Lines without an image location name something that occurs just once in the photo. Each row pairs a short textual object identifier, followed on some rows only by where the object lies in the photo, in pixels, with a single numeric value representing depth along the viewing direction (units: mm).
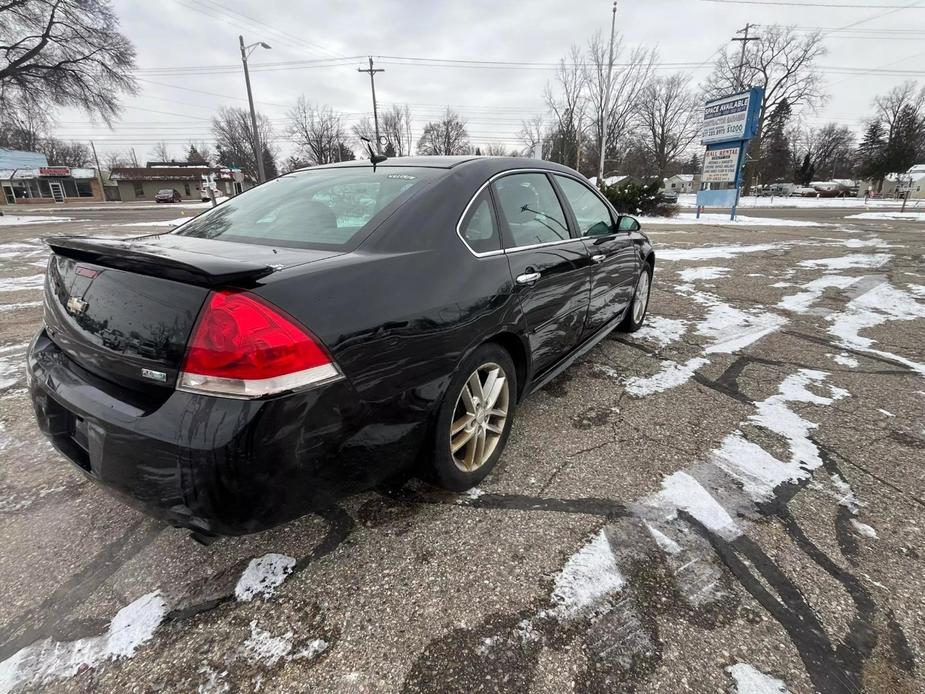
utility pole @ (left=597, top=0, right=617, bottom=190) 27216
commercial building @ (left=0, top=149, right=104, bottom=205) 49938
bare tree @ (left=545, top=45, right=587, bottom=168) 39531
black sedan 1426
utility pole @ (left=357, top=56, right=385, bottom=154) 34719
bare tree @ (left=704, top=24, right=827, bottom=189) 47691
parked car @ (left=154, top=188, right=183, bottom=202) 46594
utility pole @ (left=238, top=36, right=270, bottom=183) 22147
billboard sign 18109
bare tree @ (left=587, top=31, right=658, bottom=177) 35906
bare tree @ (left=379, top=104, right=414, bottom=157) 62538
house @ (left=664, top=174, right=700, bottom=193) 70306
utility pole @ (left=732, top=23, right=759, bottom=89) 40462
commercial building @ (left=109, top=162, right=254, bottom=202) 60281
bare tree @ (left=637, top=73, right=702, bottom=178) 55906
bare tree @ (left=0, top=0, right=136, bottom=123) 23234
